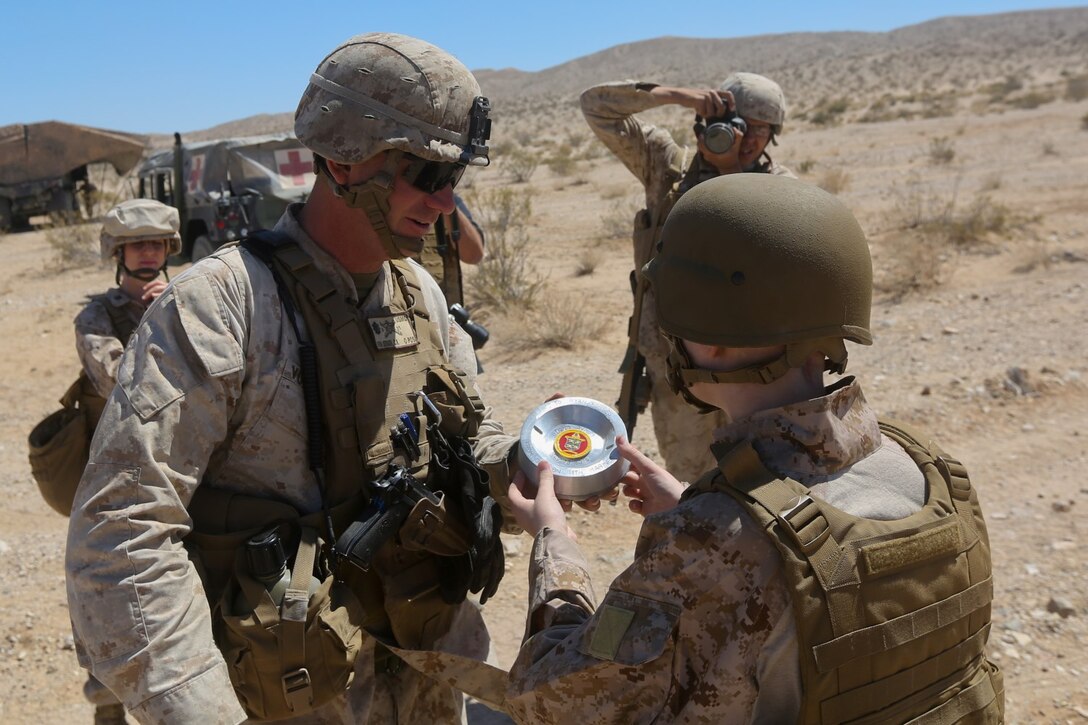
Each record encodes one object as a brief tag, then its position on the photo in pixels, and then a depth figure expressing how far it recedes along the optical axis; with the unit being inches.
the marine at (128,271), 153.3
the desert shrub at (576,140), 1232.3
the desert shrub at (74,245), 606.2
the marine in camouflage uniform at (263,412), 65.8
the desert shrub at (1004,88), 1263.5
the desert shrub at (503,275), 406.3
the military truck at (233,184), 451.8
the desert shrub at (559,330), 348.5
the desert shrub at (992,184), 577.6
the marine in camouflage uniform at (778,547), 56.5
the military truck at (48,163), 770.8
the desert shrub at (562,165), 905.5
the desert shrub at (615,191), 699.5
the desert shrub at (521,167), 907.4
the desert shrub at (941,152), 727.1
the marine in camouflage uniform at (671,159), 170.9
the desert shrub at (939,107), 1115.3
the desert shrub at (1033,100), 1103.0
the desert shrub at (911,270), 373.4
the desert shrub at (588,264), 476.1
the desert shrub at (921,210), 469.0
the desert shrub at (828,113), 1163.9
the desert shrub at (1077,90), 1121.1
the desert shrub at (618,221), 553.6
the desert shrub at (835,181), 632.4
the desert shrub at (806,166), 747.4
